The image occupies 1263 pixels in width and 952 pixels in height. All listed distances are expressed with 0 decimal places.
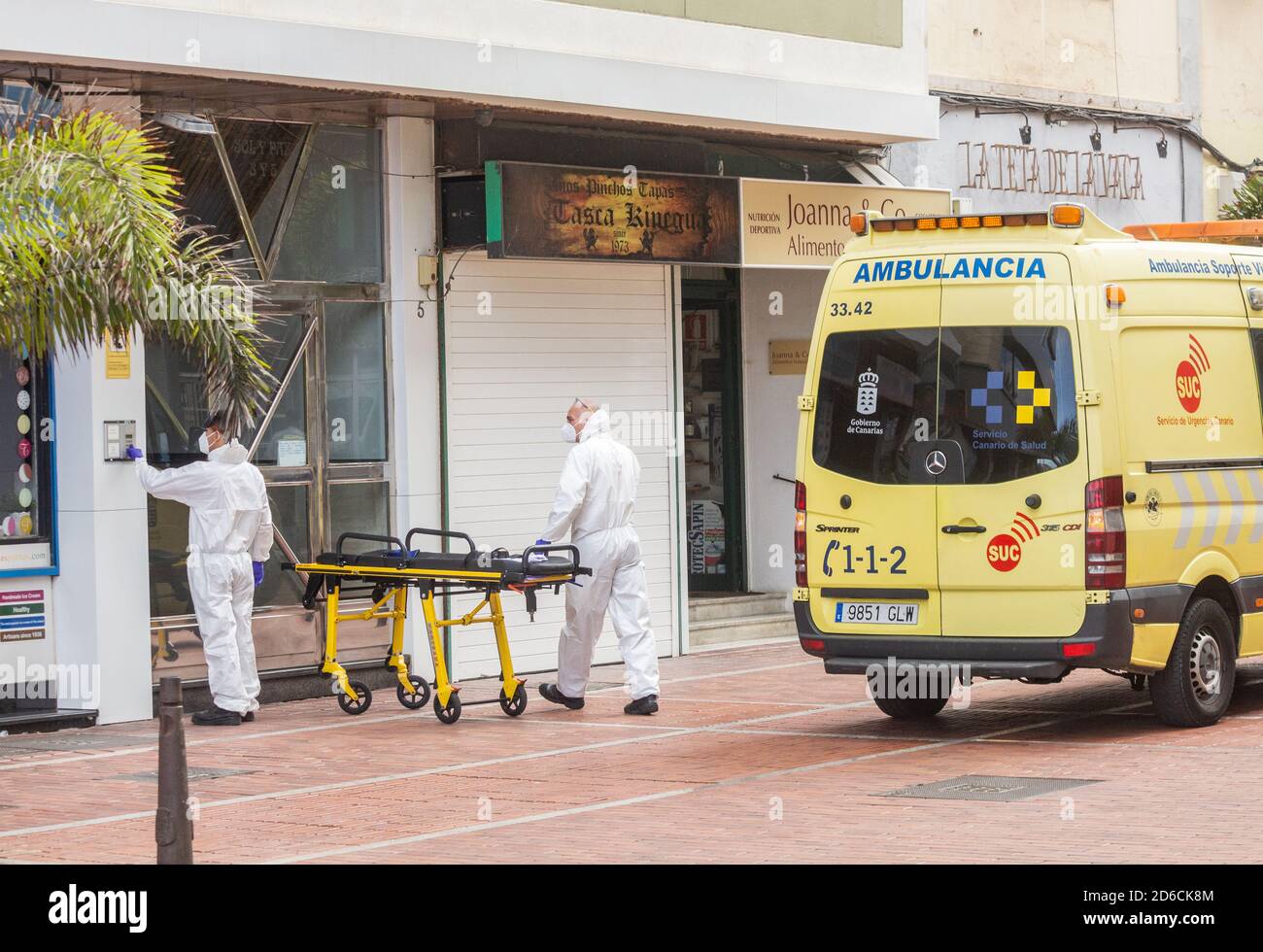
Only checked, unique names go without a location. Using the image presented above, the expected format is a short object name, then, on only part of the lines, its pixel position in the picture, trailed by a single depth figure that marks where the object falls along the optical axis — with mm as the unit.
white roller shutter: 15938
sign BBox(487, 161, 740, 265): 15508
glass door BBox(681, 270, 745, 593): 19484
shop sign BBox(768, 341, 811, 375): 19531
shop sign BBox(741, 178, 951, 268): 17609
